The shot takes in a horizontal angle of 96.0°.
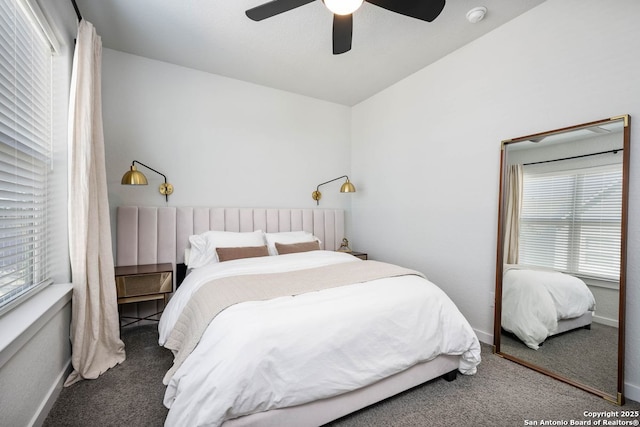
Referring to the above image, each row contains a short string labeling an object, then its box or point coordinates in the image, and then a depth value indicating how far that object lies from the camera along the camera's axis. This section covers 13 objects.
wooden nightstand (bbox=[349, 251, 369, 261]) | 3.79
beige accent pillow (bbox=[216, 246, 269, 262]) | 2.83
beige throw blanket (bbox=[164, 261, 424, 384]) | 1.62
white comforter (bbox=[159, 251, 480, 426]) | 1.31
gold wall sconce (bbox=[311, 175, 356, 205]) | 3.83
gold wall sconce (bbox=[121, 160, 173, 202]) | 2.63
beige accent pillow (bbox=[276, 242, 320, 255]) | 3.16
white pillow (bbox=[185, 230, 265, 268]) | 2.90
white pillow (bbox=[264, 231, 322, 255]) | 3.28
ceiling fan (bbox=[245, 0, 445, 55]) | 1.72
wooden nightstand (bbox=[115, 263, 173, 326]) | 2.49
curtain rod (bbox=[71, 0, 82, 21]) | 2.10
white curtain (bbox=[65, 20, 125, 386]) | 1.99
